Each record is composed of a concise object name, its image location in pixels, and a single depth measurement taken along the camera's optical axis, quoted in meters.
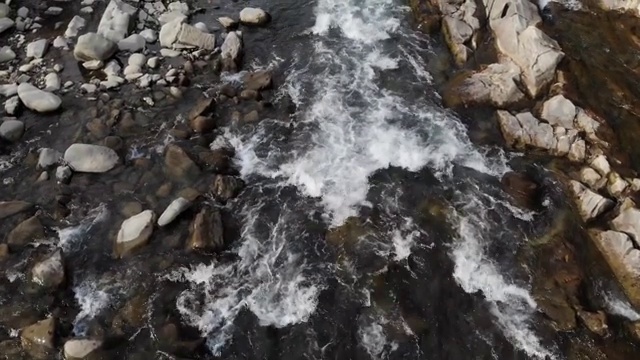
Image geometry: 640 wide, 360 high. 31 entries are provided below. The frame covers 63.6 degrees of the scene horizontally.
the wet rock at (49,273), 12.77
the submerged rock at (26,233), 13.64
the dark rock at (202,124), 16.50
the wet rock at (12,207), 14.17
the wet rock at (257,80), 17.88
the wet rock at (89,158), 15.31
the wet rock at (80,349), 11.44
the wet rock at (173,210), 14.01
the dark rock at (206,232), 13.55
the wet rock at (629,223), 13.48
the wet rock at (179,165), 15.32
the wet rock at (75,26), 19.62
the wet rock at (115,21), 19.34
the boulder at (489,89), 17.22
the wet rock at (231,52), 18.61
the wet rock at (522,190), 14.70
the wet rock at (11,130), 16.03
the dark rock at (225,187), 14.79
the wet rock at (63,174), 15.02
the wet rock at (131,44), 19.05
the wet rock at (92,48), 18.41
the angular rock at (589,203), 14.12
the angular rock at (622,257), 12.86
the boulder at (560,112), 16.31
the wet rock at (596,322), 12.10
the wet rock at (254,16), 20.31
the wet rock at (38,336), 11.64
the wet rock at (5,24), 19.50
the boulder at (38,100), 16.83
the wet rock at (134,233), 13.52
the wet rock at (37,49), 18.65
